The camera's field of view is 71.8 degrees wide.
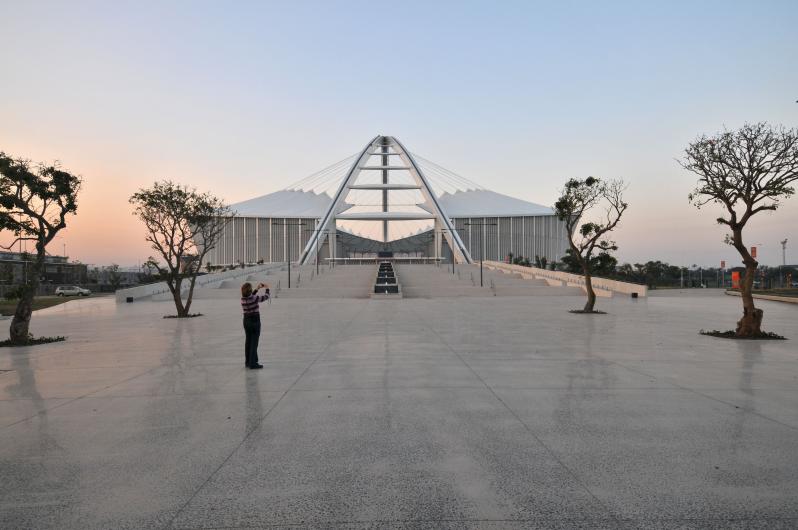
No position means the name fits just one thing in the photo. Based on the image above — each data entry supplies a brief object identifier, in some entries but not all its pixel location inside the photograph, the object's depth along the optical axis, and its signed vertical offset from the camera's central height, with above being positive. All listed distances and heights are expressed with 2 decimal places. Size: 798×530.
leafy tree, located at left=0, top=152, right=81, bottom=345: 12.37 +1.57
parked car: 49.06 -1.37
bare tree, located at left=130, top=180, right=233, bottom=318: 20.83 +2.40
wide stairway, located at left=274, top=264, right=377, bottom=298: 36.41 -0.60
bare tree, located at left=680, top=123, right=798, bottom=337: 12.15 +2.27
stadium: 89.69 +9.93
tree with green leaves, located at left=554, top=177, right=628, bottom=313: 21.72 +2.85
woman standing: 8.70 -0.76
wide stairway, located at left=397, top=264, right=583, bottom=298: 36.28 -0.72
